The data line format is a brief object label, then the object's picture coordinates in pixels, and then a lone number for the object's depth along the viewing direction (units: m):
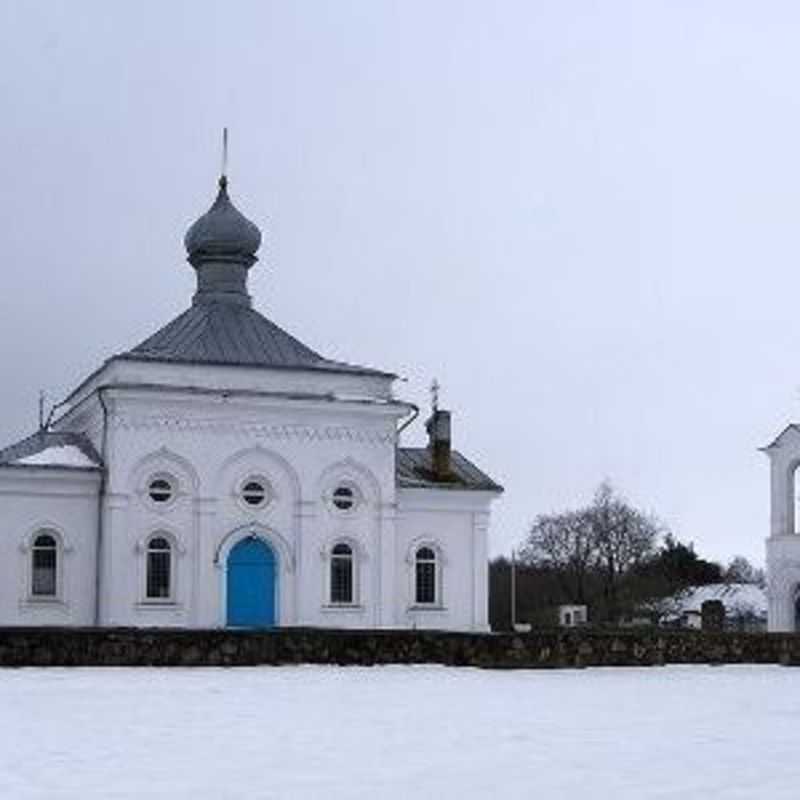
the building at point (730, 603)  61.85
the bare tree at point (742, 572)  96.00
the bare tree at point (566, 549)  91.31
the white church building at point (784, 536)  39.19
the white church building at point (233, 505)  33.72
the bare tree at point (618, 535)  91.62
